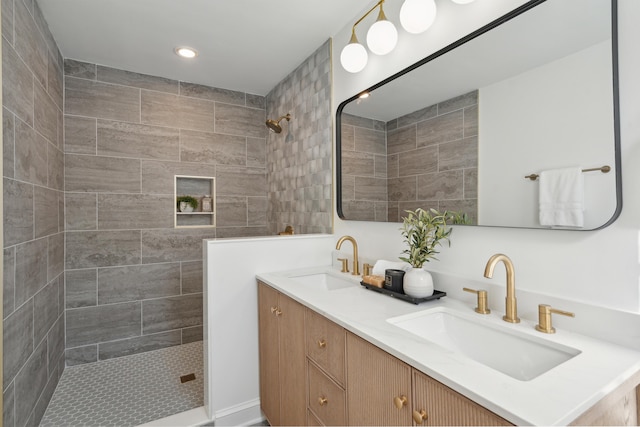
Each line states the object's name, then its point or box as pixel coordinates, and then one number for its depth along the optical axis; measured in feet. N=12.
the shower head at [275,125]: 8.82
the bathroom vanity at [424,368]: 2.15
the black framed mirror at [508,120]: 2.97
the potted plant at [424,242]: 4.17
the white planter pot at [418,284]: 4.15
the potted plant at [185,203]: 9.26
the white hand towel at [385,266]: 4.98
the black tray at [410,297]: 4.09
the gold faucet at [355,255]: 5.86
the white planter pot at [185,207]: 9.24
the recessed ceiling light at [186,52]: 7.51
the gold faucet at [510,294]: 3.40
